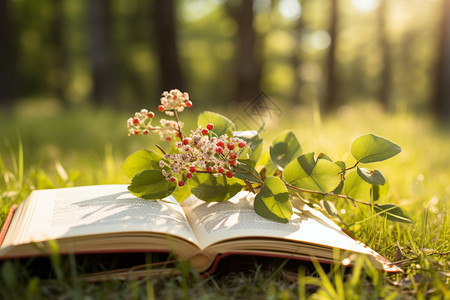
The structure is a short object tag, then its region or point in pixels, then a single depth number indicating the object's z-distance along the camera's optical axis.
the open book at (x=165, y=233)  1.12
